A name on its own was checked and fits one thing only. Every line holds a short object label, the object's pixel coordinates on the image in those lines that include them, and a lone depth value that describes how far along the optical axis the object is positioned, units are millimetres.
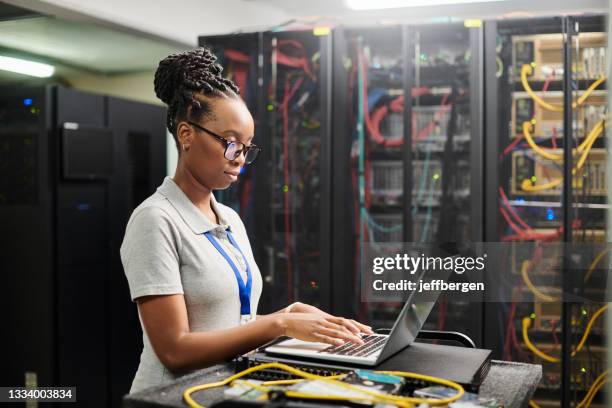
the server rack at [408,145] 3150
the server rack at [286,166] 3307
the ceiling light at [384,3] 3406
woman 1344
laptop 1191
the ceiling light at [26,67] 4648
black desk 1080
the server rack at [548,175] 2982
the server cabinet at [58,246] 3348
